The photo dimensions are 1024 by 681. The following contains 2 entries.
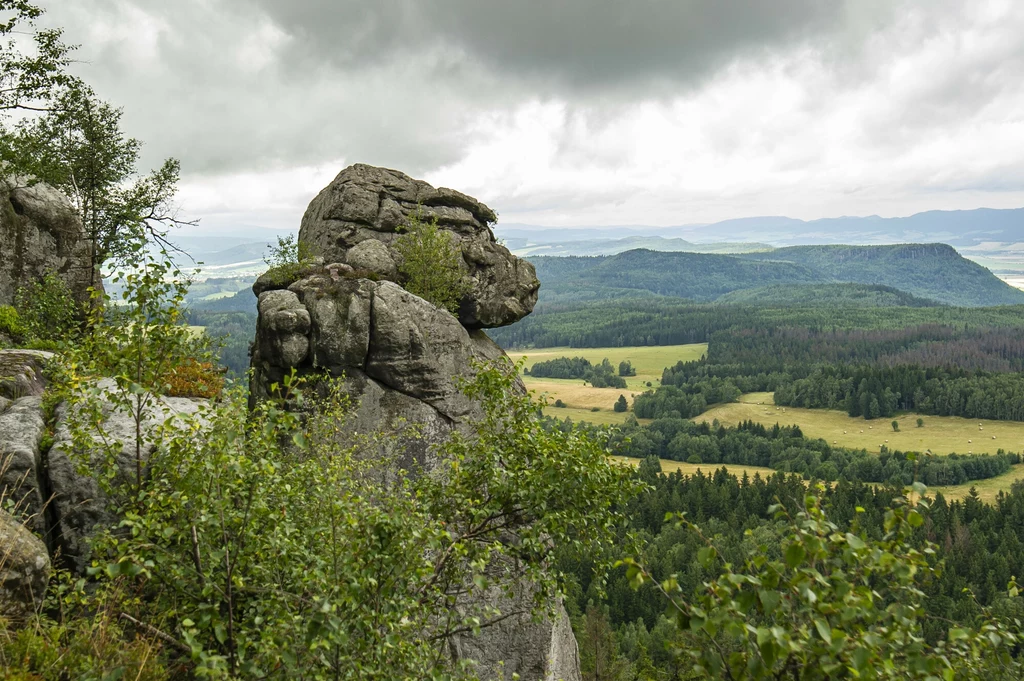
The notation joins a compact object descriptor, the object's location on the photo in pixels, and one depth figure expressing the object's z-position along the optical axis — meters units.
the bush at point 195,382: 22.97
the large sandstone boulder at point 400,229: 33.72
